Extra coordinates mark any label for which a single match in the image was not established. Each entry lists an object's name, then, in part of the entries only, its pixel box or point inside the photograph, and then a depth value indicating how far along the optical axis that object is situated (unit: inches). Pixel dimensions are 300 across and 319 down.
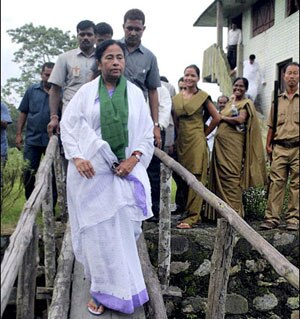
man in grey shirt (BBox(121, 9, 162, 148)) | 186.4
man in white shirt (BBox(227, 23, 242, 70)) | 645.9
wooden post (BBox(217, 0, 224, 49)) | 610.1
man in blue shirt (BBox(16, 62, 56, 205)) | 217.7
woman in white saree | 134.4
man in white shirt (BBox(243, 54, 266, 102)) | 559.5
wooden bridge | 103.5
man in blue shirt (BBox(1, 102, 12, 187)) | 212.7
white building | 541.0
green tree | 862.5
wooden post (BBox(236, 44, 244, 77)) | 597.8
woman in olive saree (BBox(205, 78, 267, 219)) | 224.1
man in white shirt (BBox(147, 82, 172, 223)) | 208.7
